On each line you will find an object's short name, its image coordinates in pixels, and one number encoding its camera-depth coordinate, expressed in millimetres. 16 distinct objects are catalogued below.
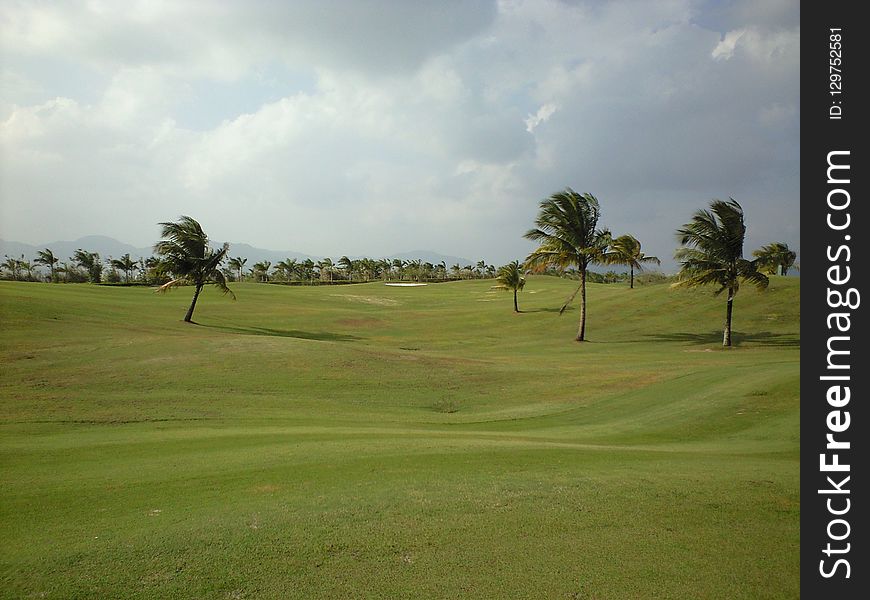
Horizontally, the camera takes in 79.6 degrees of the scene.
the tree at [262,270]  136625
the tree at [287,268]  139225
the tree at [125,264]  119906
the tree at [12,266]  109062
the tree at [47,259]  109500
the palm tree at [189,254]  41719
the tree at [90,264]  117312
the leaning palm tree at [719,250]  34406
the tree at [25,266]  113669
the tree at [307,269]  140162
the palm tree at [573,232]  39812
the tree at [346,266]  147525
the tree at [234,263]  111156
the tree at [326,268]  153012
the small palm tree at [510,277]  62156
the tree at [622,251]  39094
